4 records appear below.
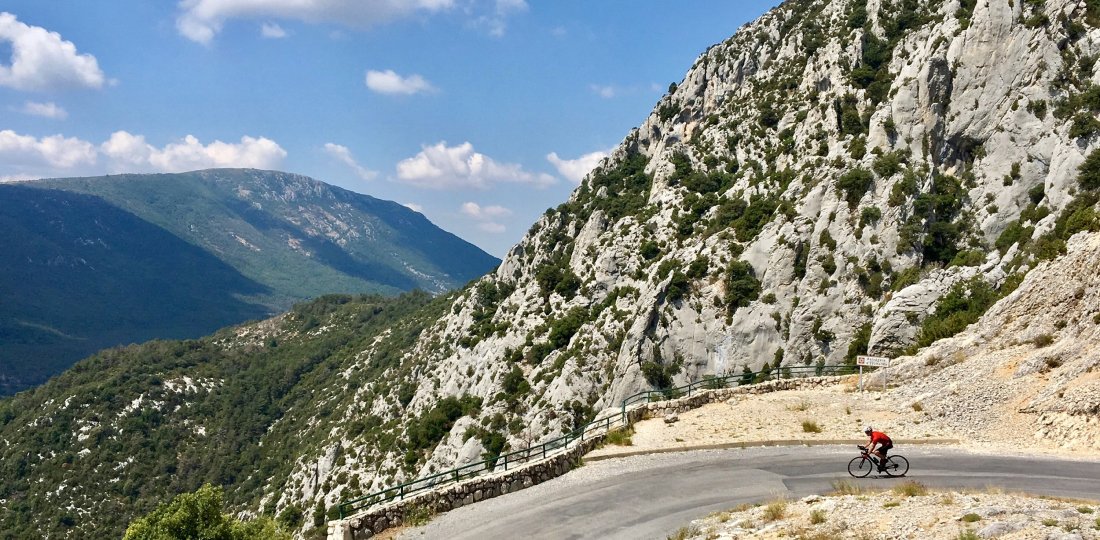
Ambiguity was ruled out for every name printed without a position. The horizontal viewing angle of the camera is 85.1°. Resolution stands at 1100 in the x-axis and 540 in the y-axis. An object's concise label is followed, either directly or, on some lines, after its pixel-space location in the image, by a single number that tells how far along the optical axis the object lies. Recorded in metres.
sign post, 28.31
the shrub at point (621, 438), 23.97
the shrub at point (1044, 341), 26.36
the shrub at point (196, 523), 26.69
